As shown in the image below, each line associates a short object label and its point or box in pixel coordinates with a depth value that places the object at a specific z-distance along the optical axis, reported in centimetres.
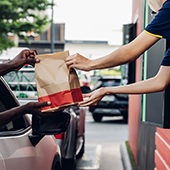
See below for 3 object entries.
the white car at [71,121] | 432
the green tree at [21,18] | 1536
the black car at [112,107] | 1156
